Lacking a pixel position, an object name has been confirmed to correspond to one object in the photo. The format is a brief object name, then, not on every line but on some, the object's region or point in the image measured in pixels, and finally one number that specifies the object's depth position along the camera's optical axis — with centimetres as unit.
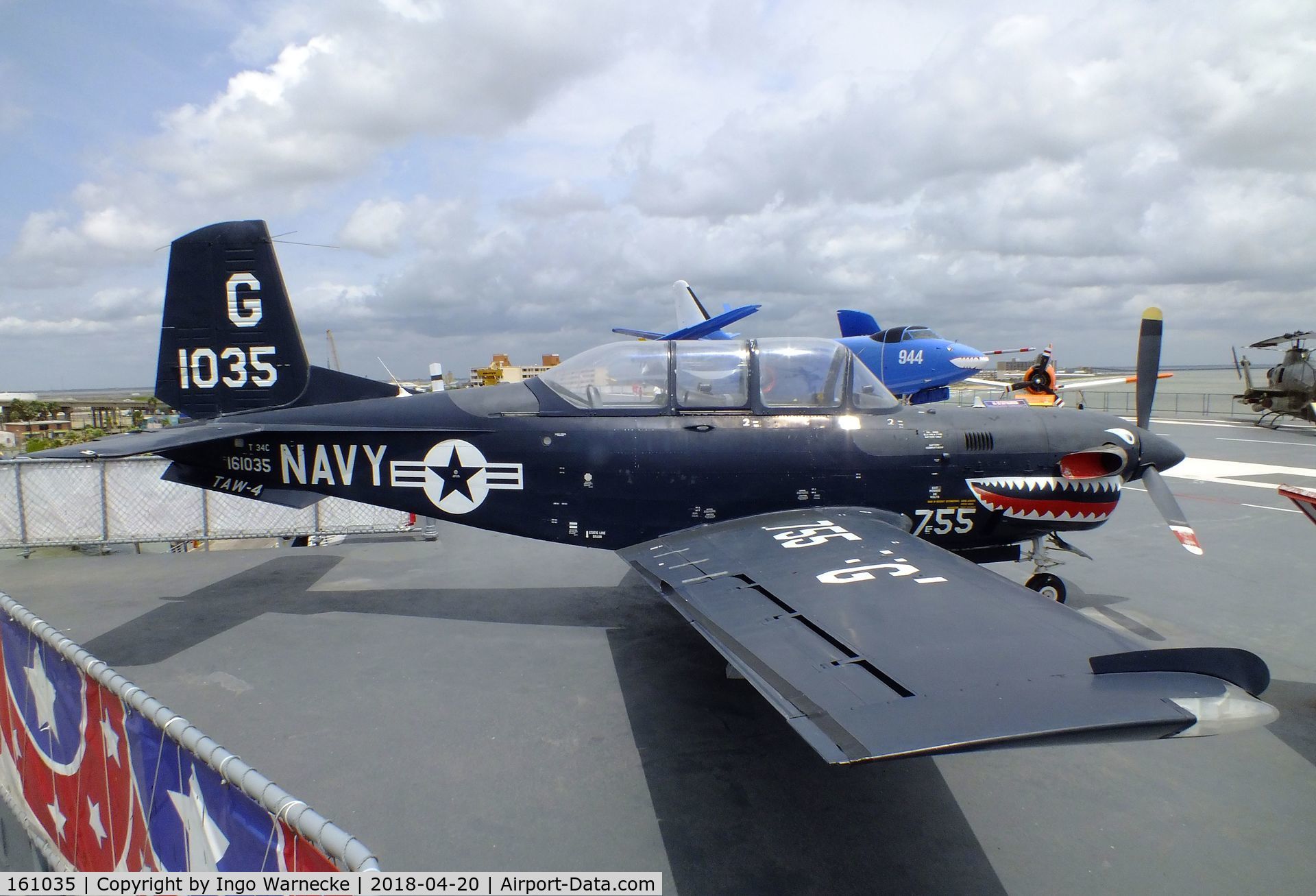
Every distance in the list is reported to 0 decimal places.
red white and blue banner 171
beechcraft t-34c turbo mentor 560
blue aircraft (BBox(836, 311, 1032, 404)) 2017
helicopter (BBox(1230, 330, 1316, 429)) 2431
